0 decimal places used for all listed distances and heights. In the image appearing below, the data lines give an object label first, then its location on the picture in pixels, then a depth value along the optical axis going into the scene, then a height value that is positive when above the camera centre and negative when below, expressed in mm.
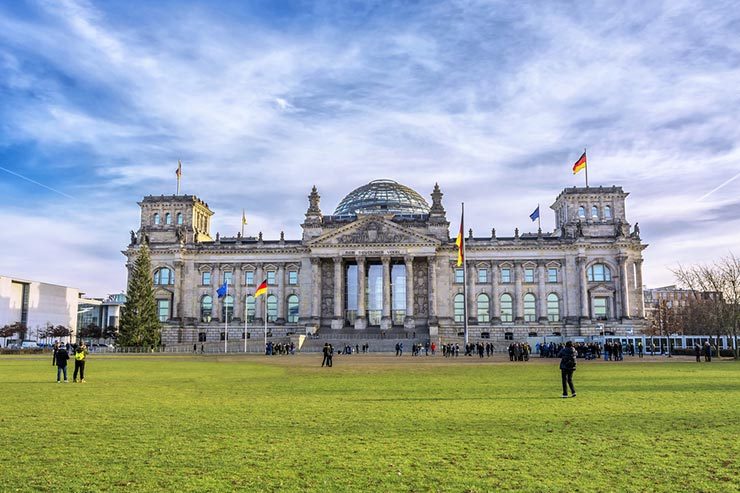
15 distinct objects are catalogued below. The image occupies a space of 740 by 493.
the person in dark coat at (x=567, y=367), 23234 -1603
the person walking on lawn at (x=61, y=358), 29234 -1449
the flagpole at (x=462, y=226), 65931 +9298
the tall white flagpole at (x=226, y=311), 80712 +1704
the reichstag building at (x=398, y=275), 95125 +6884
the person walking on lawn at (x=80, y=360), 30094 -1593
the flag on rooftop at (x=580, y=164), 86075 +20069
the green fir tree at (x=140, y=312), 82250 +1502
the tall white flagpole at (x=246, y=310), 94738 +1837
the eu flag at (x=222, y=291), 80900 +3908
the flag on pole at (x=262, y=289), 78375 +3979
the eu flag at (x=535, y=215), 91688 +14621
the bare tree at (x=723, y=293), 60156 +2544
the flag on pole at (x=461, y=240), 65588 +8098
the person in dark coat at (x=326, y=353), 44244 -2005
